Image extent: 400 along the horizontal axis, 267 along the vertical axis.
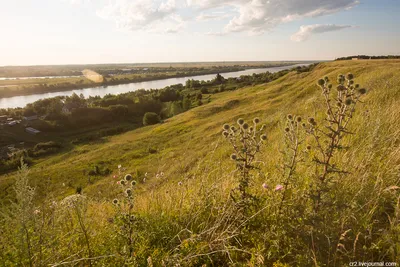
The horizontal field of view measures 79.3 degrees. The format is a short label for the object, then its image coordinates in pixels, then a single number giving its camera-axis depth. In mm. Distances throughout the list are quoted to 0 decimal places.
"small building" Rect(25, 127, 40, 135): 83094
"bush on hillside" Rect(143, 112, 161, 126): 77062
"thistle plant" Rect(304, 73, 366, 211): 2580
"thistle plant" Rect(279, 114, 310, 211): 2979
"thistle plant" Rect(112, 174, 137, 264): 2711
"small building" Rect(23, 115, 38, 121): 93875
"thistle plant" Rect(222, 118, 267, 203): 3081
